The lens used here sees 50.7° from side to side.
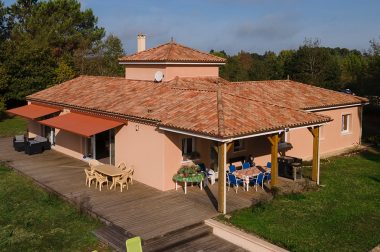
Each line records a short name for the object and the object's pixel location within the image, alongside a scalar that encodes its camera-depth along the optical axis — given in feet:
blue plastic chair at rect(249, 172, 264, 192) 65.51
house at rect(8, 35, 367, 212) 63.05
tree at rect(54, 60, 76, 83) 178.81
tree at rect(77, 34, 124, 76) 208.13
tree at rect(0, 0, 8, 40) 232.73
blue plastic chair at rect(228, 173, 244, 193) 64.39
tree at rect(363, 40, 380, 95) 143.13
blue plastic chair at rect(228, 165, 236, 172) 67.91
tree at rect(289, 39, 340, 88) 221.31
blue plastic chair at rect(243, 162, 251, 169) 71.20
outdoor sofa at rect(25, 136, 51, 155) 96.48
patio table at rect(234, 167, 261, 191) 64.69
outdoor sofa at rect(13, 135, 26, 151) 100.86
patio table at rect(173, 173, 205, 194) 64.69
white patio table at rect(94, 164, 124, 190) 66.90
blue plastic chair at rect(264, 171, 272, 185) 68.80
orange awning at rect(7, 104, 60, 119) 99.12
